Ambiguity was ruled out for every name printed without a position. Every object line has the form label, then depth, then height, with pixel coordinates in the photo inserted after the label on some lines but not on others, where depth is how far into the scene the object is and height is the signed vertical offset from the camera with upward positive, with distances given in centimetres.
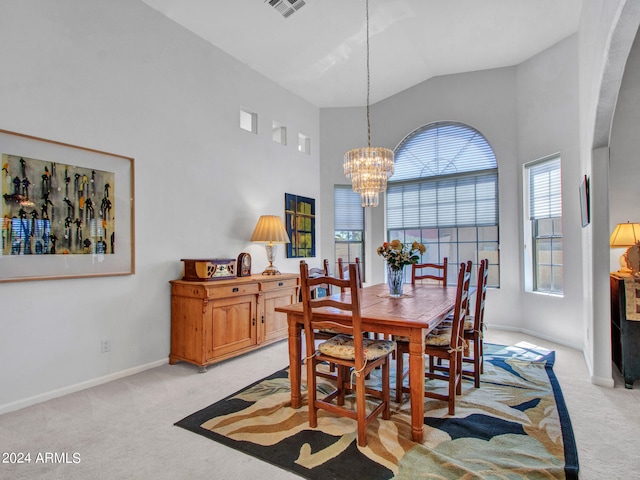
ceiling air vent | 366 +257
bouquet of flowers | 310 -8
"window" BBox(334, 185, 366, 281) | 616 +38
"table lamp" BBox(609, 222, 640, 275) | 316 +8
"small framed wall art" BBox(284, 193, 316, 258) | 547 +37
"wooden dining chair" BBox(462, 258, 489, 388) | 295 -69
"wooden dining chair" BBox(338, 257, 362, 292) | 333 -23
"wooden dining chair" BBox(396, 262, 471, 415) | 248 -73
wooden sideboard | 347 -75
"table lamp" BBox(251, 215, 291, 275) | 452 +19
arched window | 523 +80
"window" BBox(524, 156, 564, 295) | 451 +24
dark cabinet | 293 -79
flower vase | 317 -32
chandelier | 395 +88
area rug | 190 -120
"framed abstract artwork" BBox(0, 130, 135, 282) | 268 +33
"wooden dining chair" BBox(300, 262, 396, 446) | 211 -68
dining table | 215 -47
